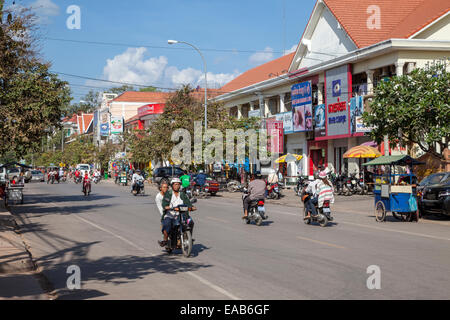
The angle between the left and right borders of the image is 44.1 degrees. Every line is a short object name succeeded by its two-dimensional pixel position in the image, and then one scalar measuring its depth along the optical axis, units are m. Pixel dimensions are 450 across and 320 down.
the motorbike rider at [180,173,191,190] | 27.36
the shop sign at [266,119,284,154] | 43.47
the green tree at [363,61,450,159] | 21.47
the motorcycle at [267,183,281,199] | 30.28
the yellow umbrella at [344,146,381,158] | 30.12
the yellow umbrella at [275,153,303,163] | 38.84
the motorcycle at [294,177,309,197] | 32.97
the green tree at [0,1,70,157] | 21.82
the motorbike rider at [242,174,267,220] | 16.97
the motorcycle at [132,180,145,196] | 34.91
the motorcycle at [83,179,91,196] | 34.78
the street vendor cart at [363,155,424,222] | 17.81
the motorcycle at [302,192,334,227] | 16.83
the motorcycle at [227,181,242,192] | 39.19
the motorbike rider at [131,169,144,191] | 34.75
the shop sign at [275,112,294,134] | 42.50
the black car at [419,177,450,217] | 18.09
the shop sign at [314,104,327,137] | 37.75
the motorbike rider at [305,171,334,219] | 16.52
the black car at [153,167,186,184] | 43.66
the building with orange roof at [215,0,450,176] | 31.50
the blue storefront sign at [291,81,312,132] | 39.19
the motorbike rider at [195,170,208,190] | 33.41
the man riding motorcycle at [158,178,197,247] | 11.23
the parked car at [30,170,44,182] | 74.56
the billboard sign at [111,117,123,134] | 92.69
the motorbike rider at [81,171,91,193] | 34.94
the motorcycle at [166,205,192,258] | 11.08
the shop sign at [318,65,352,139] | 34.72
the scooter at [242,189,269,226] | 17.15
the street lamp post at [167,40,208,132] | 37.12
